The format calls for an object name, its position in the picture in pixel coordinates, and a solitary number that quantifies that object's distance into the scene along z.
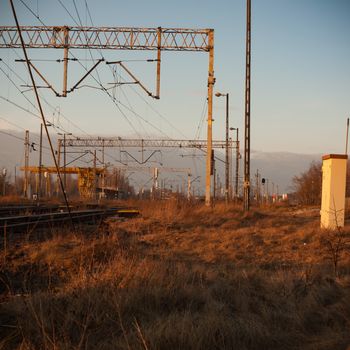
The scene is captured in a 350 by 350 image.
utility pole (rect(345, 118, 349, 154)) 41.58
